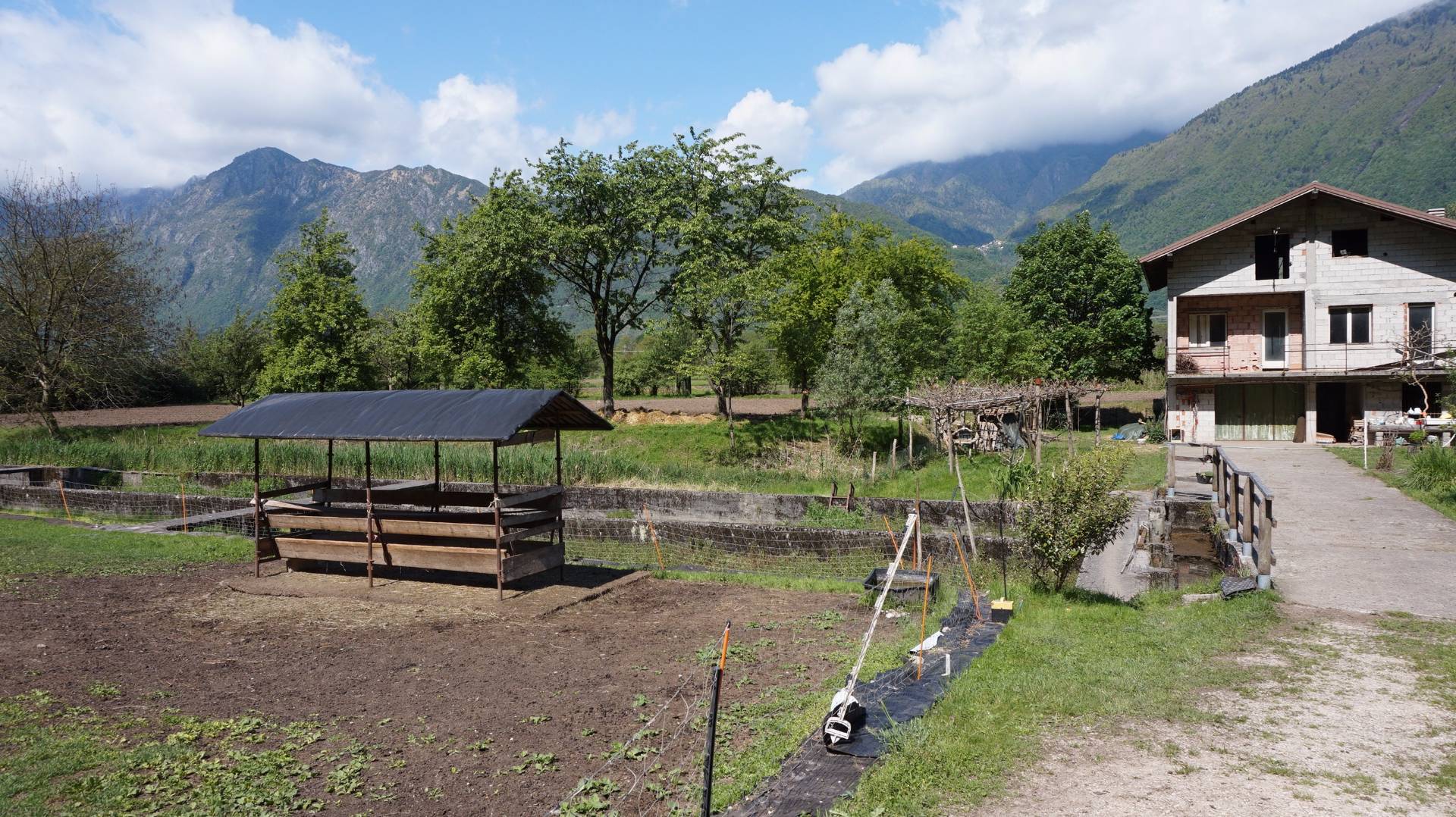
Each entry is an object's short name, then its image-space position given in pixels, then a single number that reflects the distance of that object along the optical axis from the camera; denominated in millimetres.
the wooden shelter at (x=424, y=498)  11820
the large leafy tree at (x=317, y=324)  38688
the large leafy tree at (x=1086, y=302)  42188
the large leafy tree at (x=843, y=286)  35125
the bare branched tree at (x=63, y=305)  32281
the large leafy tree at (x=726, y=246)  32000
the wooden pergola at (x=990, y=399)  20953
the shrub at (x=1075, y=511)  10445
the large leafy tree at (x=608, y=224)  35000
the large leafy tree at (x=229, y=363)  59719
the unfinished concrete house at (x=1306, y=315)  28219
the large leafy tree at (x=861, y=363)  27141
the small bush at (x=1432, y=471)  17016
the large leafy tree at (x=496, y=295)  34469
